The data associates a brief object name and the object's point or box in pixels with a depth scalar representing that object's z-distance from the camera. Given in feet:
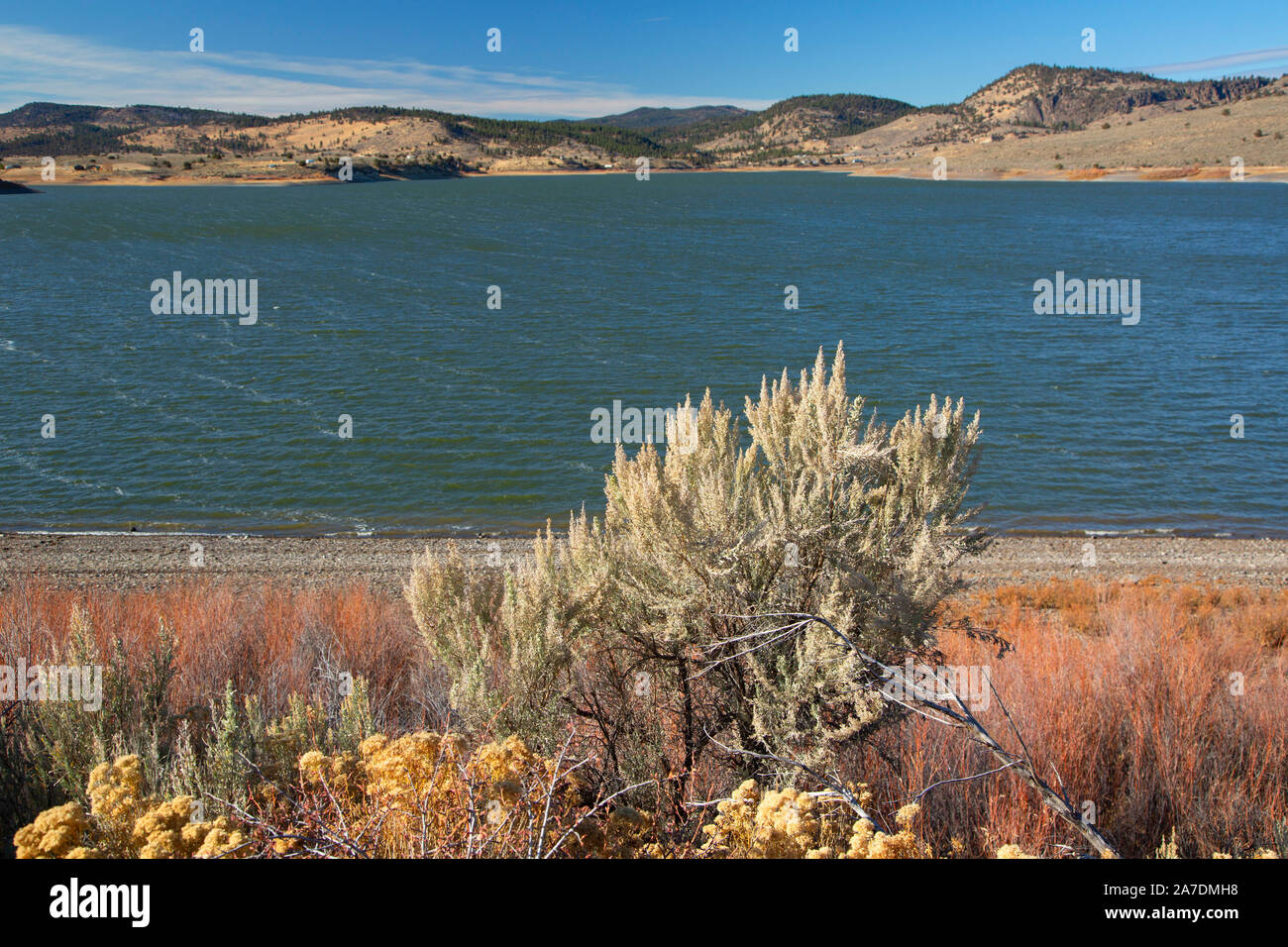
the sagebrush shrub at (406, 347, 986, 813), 13.19
